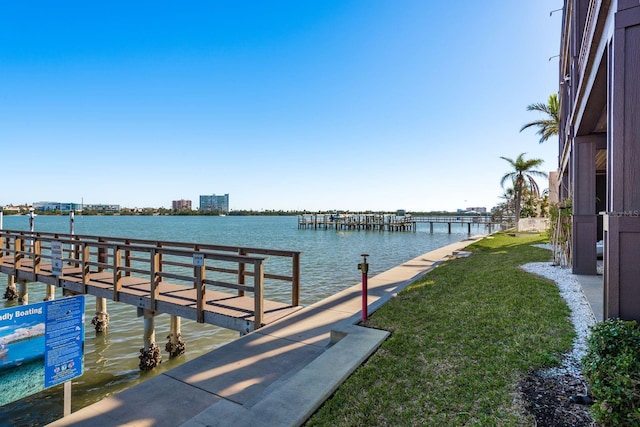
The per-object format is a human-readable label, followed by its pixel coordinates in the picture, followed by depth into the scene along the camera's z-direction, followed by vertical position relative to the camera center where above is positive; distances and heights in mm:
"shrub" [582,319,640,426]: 2229 -1097
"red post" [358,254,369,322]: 5543 -1279
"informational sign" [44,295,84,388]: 3678 -1435
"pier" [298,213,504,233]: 61844 -1206
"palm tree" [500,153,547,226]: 35594 +4584
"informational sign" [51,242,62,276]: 8086 -1090
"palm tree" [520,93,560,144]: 20203 +5905
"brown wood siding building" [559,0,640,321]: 2932 +527
